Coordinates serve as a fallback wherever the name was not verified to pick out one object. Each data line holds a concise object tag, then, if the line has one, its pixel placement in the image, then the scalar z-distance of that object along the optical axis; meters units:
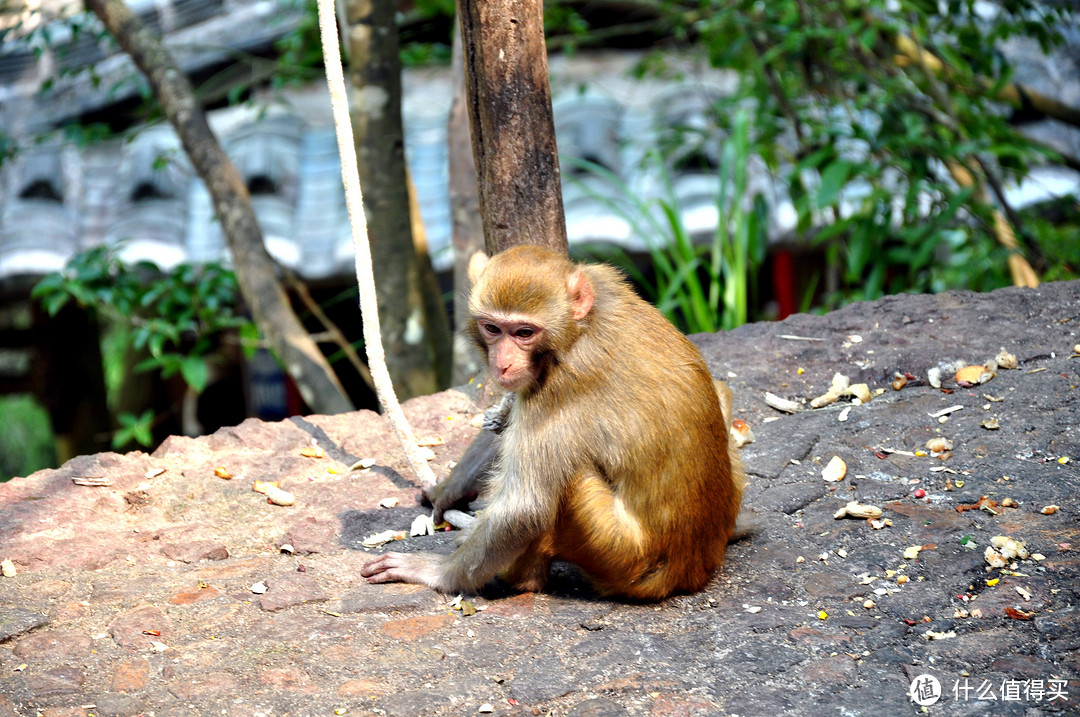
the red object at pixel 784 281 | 7.57
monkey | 3.05
